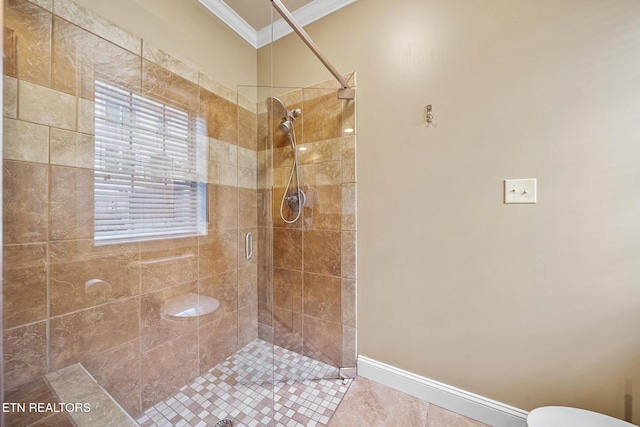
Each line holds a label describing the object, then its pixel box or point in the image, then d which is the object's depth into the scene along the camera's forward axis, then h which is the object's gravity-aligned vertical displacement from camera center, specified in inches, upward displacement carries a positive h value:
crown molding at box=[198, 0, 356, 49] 61.2 +54.7
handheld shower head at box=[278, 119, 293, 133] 65.7 +24.4
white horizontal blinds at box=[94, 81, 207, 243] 42.8 +8.8
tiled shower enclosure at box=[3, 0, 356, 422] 34.5 -6.3
